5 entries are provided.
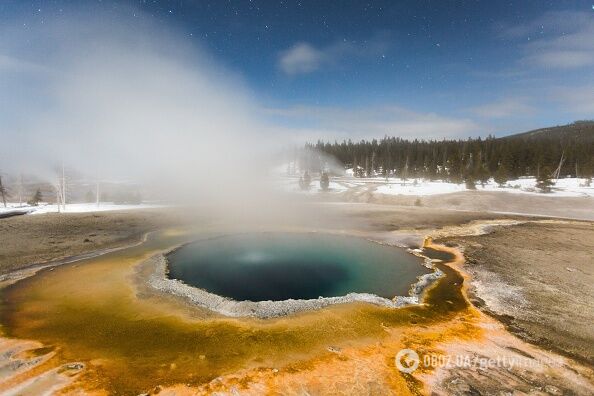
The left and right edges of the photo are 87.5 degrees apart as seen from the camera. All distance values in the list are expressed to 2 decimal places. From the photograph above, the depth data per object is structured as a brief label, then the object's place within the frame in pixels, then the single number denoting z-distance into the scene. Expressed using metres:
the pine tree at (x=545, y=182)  59.29
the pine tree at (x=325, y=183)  79.06
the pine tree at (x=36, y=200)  58.24
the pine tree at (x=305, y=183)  83.62
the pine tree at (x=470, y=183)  65.41
